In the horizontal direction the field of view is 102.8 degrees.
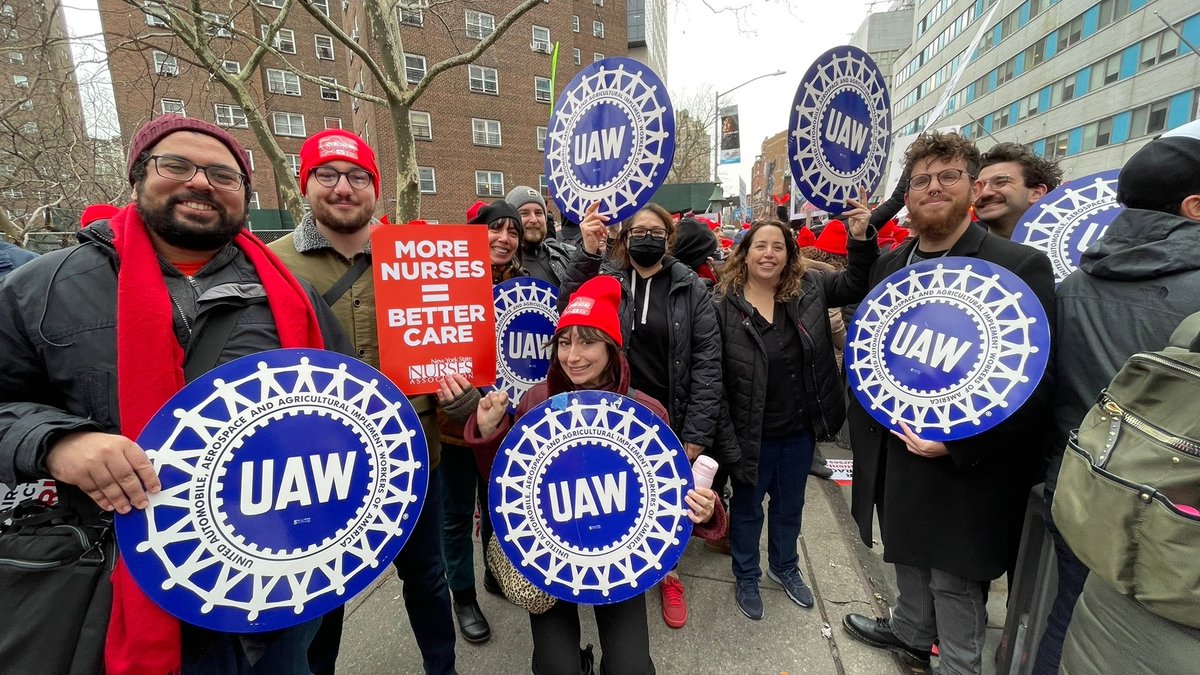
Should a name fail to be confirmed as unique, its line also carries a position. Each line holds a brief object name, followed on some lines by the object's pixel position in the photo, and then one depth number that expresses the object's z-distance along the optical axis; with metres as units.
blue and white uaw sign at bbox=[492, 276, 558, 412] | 2.73
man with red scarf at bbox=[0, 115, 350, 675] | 1.15
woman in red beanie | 1.87
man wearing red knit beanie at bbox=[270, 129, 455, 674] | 2.03
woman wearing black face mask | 2.61
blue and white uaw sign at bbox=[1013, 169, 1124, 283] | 2.61
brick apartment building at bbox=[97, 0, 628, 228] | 24.69
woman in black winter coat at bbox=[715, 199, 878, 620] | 2.72
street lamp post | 19.91
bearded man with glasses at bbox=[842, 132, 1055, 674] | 1.97
